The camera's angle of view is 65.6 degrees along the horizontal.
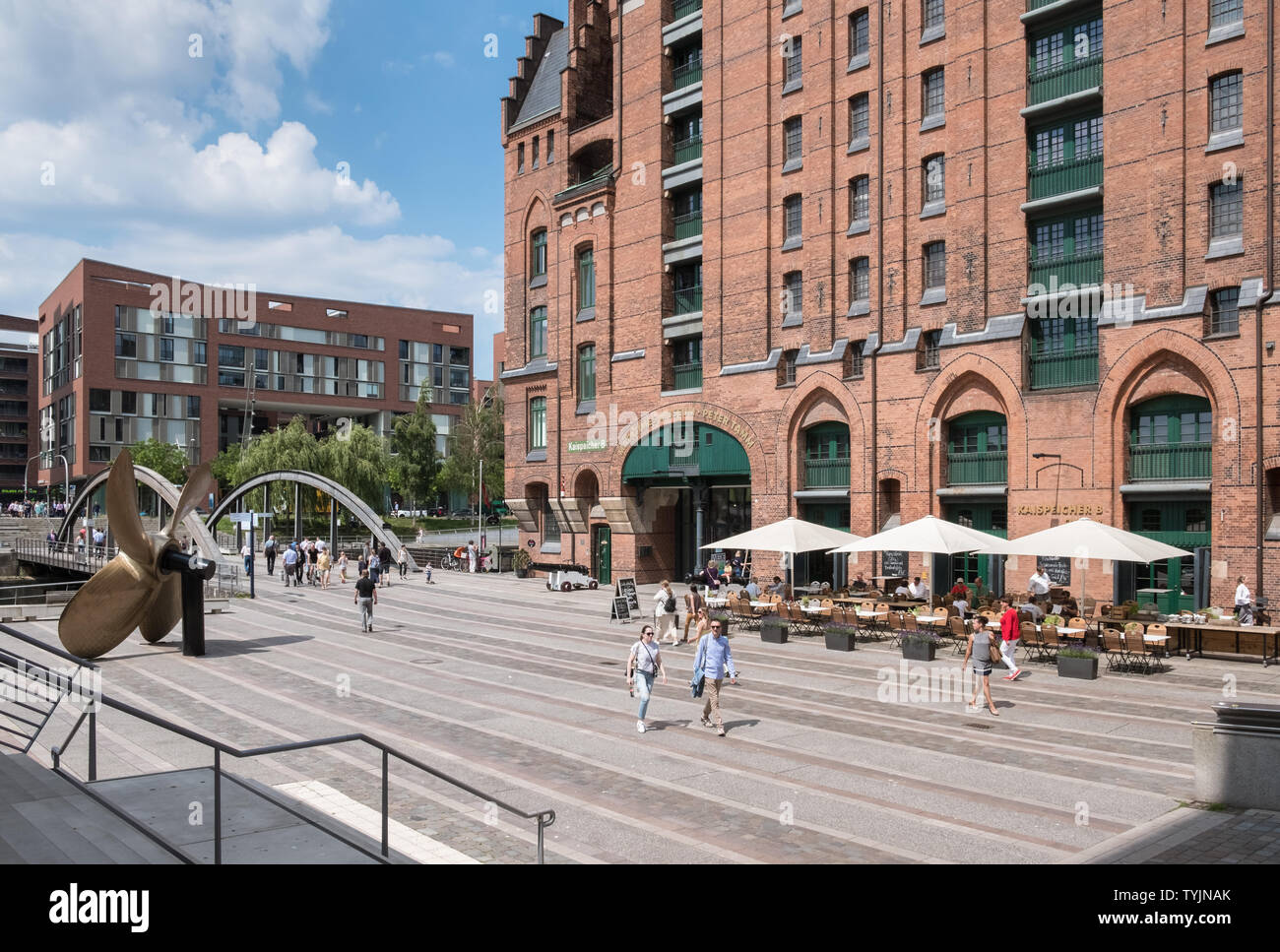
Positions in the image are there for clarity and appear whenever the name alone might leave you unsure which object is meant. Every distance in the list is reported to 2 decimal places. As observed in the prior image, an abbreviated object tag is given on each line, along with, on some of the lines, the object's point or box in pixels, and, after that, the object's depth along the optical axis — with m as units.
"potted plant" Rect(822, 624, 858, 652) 22.58
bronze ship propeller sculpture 18.42
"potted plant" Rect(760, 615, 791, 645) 23.83
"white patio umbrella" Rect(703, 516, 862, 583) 25.09
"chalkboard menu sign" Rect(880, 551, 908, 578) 30.22
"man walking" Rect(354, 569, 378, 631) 25.38
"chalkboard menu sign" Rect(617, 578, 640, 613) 28.77
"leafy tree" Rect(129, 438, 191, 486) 80.69
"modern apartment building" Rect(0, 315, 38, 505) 118.06
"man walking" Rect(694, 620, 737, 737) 13.87
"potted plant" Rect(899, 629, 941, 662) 21.25
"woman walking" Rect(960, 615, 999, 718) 15.24
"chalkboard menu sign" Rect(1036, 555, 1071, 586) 26.83
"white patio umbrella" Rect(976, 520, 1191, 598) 20.27
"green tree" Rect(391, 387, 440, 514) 77.31
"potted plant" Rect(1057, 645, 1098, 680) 18.25
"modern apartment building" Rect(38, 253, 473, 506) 87.88
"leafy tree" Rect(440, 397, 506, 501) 79.31
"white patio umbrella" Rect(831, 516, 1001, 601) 22.72
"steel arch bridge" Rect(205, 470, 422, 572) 46.56
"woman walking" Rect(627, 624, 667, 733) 13.78
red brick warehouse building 24.61
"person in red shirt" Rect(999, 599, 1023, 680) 17.88
